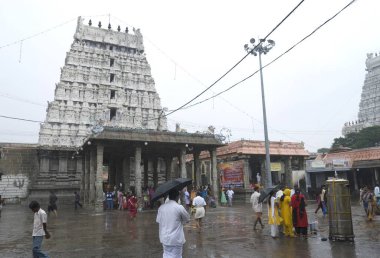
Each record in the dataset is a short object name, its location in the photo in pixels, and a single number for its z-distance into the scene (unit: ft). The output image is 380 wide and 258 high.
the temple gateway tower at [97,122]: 94.22
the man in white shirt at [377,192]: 59.01
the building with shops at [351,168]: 98.07
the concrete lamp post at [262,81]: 62.34
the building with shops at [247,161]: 102.99
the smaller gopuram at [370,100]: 267.18
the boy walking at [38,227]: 23.54
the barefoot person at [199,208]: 42.37
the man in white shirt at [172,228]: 16.94
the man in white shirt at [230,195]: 89.35
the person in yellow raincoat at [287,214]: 33.89
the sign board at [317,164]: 108.47
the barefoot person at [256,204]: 39.19
